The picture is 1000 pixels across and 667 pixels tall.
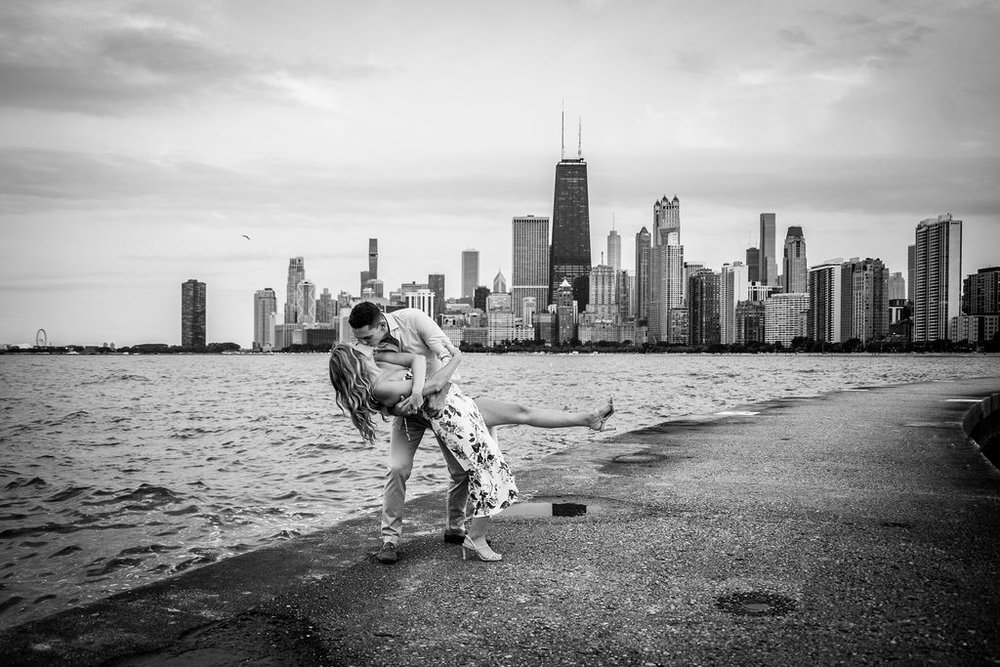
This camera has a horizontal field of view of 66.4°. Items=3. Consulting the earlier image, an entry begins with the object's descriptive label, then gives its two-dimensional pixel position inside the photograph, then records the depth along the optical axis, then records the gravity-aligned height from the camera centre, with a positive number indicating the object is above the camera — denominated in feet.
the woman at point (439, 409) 16.89 -2.07
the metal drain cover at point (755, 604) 13.24 -5.06
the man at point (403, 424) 16.78 -2.53
